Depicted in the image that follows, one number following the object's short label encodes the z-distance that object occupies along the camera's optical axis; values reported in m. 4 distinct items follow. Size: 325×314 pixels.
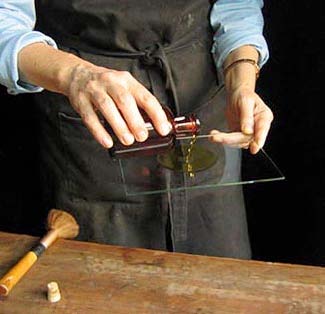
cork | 1.49
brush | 1.51
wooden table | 1.48
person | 1.59
